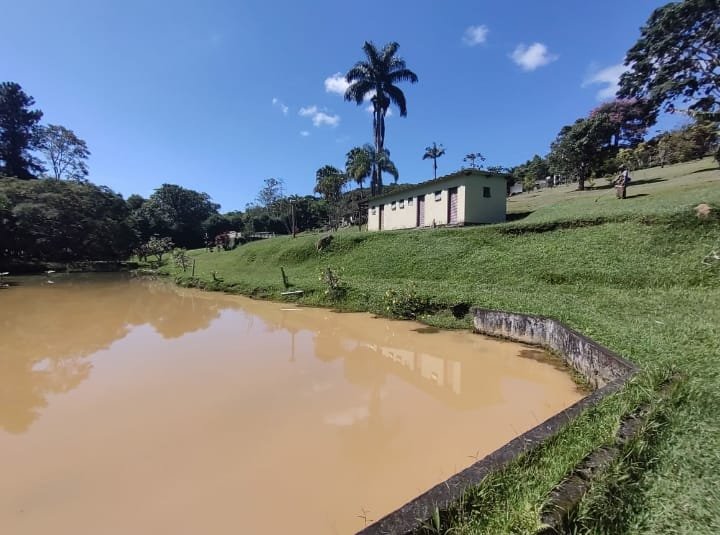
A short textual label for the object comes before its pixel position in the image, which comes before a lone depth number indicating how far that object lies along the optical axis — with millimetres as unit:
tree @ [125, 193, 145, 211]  52788
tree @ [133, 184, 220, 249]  46500
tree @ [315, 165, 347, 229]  39219
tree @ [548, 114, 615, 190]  23219
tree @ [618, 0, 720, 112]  22734
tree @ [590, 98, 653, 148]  28331
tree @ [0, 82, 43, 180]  38406
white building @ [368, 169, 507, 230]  18000
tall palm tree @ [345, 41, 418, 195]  28422
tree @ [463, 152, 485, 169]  48438
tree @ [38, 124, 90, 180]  40094
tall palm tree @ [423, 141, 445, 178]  44125
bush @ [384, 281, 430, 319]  9969
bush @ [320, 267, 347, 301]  12398
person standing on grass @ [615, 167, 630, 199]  16733
